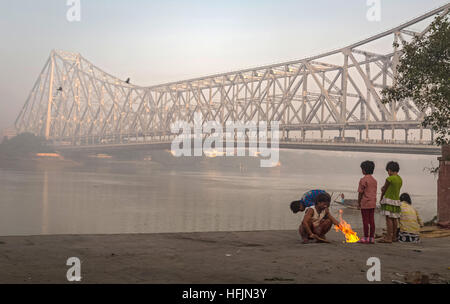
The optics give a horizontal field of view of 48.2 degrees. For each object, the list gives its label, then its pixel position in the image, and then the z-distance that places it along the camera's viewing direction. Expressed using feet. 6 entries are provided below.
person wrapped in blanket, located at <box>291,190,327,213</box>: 29.32
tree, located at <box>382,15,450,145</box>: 44.88
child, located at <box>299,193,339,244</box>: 28.45
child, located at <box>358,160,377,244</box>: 29.12
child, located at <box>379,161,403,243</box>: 29.63
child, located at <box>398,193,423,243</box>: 30.60
